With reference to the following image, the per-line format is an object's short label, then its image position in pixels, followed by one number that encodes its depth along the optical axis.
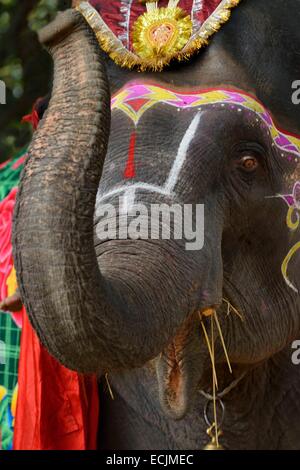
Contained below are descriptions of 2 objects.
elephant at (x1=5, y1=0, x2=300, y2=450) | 1.50
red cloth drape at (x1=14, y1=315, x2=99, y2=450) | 2.48
